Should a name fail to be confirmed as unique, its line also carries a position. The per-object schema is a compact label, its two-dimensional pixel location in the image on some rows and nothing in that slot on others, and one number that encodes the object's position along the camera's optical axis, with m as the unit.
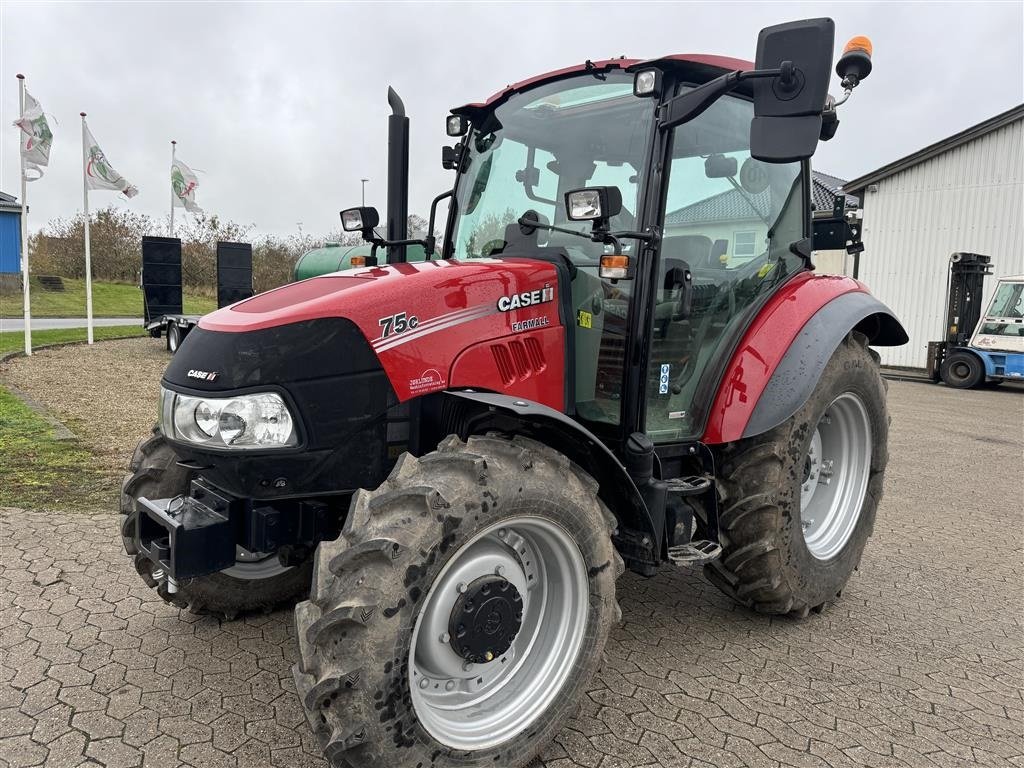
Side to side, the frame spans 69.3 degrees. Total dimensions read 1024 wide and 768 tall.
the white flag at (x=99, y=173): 15.36
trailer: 16.72
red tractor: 2.19
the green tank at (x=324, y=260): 14.12
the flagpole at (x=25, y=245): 12.66
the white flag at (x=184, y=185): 21.02
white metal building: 16.45
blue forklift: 13.98
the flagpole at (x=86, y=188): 15.24
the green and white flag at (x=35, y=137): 12.70
